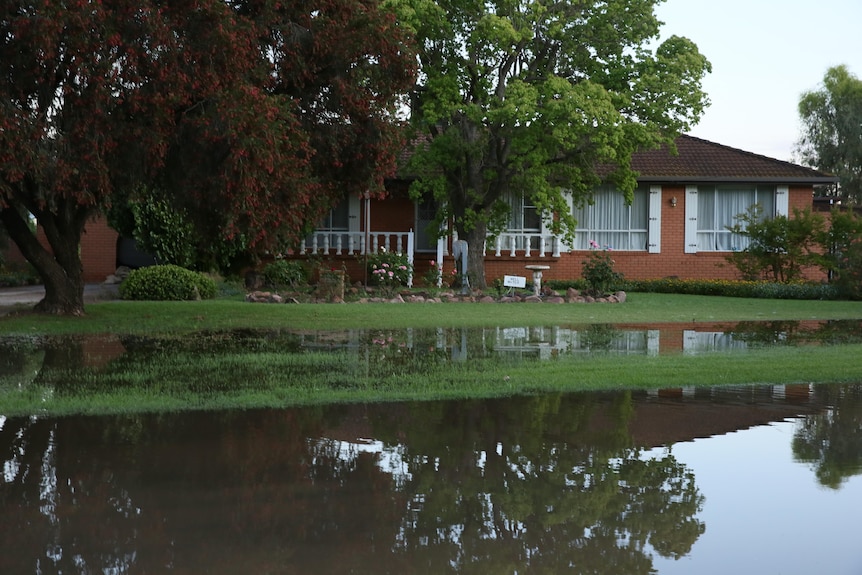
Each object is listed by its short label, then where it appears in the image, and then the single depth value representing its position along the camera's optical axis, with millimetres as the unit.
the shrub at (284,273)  26094
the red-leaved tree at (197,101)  13156
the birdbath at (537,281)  24316
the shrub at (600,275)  24328
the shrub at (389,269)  25281
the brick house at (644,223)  30516
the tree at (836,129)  53594
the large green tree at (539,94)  23000
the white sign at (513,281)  23203
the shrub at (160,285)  22094
